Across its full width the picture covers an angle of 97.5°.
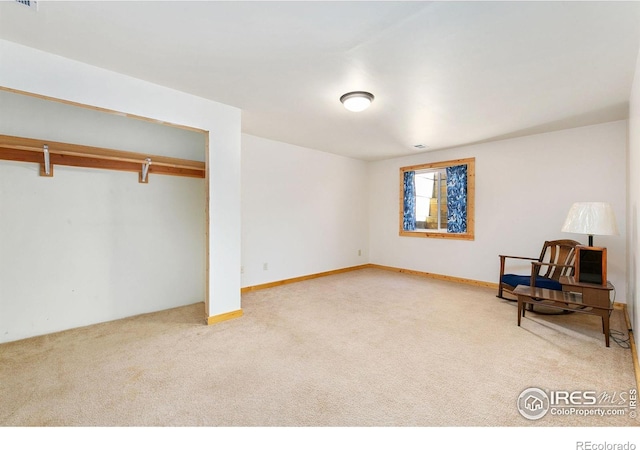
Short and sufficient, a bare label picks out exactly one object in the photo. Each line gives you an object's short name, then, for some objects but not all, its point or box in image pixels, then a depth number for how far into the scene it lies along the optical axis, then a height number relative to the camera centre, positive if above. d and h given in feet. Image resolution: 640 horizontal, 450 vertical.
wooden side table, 8.57 -2.35
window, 16.43 +1.70
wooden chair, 10.95 -1.83
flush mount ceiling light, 9.27 +4.19
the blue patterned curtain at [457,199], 16.49 +1.64
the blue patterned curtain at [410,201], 18.94 +1.69
